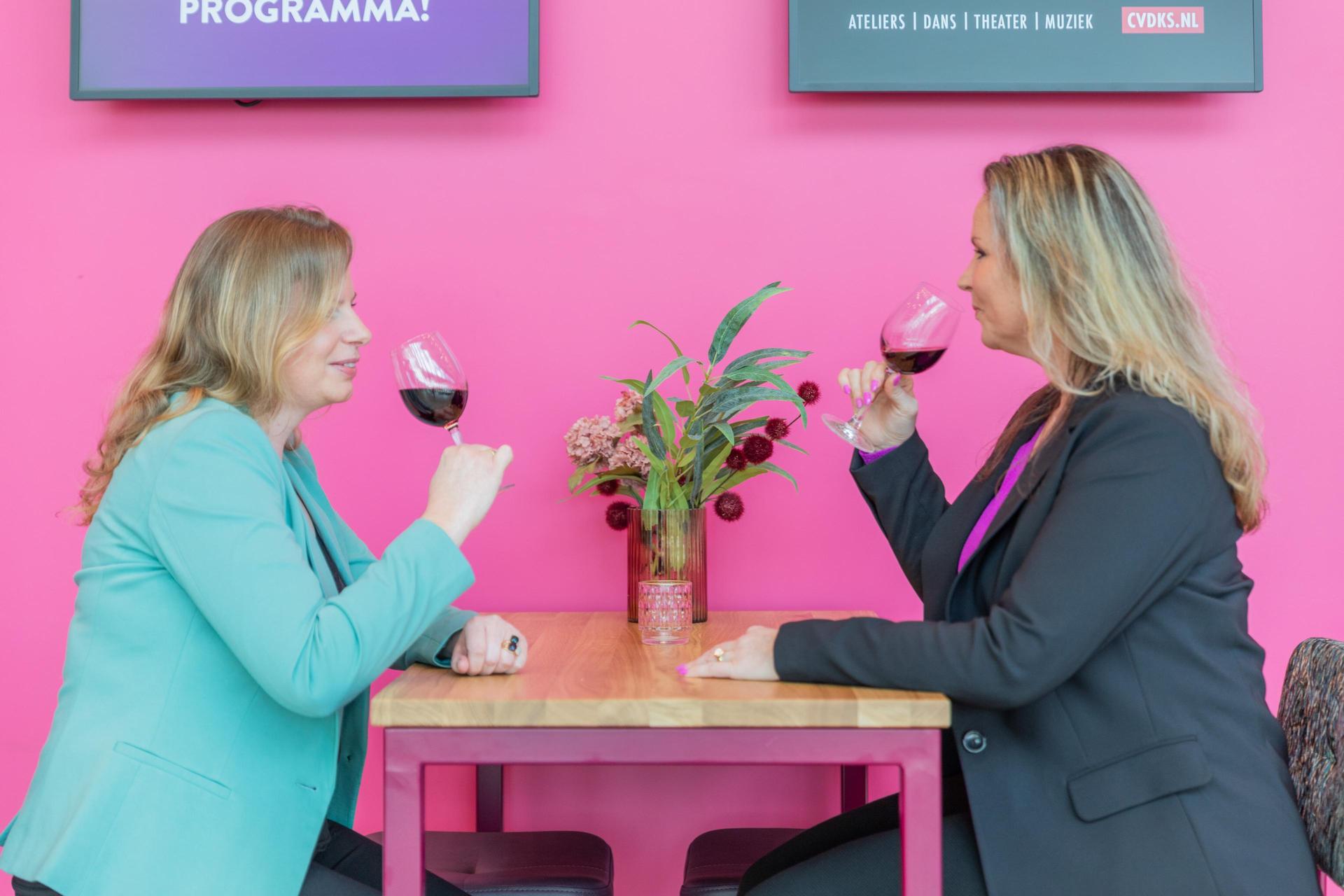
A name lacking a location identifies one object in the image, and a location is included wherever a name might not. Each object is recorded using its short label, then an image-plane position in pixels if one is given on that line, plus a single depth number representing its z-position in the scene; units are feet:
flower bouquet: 5.70
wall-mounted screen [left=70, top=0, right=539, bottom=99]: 6.68
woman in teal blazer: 4.02
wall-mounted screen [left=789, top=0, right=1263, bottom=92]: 6.59
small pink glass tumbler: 5.23
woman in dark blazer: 4.01
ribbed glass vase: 5.79
